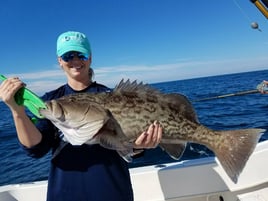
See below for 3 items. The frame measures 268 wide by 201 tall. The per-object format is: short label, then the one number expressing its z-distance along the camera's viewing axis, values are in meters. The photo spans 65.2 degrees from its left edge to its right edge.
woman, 1.55
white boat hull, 2.54
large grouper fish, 1.47
